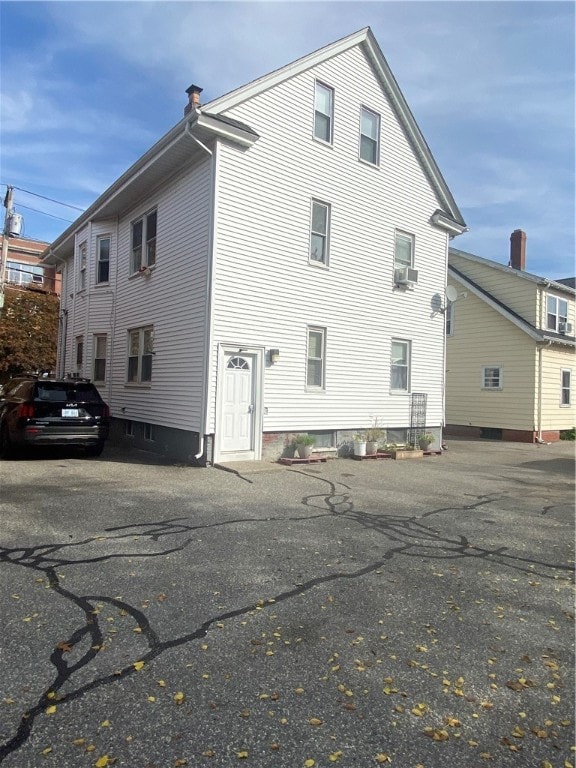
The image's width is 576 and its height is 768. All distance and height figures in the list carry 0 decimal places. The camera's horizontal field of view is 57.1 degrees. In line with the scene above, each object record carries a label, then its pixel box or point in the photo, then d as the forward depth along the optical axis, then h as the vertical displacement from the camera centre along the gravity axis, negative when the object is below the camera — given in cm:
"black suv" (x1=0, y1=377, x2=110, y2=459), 1005 -51
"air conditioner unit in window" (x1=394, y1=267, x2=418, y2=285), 1468 +353
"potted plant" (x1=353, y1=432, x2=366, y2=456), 1299 -116
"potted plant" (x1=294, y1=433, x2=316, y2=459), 1178 -104
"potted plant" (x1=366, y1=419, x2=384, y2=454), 1330 -92
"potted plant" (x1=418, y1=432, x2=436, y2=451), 1468 -103
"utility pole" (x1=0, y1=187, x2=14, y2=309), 2324 +749
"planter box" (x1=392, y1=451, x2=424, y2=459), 1351 -135
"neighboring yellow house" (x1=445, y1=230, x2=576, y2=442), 2020 +208
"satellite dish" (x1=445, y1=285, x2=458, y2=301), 1584 +331
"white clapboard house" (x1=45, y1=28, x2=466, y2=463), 1108 +316
